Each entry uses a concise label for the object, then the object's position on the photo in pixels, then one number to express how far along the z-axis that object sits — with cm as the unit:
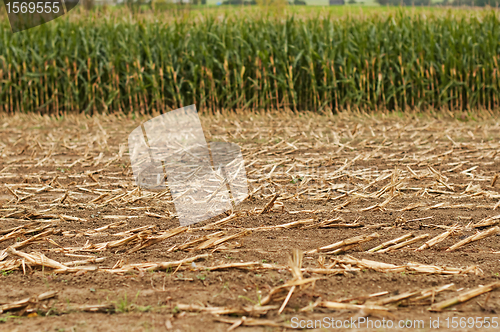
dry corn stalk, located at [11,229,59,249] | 578
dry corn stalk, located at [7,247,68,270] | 519
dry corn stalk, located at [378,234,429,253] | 563
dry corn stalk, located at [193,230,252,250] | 568
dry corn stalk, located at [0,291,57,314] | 432
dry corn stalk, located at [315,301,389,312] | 415
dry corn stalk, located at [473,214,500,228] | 641
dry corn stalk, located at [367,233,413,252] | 565
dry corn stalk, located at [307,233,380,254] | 550
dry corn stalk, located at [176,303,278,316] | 417
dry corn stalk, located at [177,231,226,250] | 569
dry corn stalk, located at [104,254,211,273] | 509
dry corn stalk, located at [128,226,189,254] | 573
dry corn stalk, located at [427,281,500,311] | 423
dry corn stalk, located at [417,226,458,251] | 572
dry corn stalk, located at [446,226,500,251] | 570
